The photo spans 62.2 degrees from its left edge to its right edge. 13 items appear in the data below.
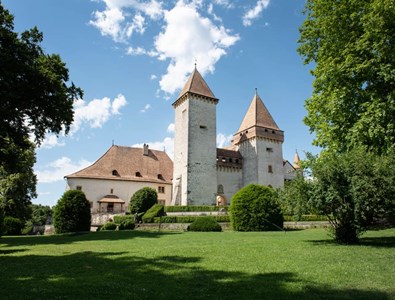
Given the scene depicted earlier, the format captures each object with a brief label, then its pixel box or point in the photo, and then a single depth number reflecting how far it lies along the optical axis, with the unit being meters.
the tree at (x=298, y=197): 12.34
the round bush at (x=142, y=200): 36.17
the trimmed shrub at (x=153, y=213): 30.29
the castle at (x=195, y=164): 42.22
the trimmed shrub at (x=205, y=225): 22.72
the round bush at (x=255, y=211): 22.05
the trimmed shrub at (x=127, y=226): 28.78
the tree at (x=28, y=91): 15.80
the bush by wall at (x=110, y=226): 29.48
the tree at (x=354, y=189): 11.26
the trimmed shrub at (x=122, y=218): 32.18
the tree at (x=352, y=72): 13.95
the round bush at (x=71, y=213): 25.03
